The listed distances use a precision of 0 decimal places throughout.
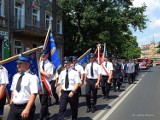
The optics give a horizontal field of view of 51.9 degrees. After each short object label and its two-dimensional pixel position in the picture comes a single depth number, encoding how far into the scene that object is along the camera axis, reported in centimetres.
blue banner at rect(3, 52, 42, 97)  413
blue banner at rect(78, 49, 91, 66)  698
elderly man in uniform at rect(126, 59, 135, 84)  1054
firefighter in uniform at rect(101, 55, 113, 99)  668
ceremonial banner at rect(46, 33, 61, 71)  505
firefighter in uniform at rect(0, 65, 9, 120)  293
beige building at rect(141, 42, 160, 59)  8727
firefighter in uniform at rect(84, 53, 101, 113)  506
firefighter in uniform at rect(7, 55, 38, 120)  259
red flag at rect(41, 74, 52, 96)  426
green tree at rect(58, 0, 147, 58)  1625
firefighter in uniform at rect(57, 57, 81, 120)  389
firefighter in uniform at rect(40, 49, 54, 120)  418
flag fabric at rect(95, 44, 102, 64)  808
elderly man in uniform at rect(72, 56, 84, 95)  463
